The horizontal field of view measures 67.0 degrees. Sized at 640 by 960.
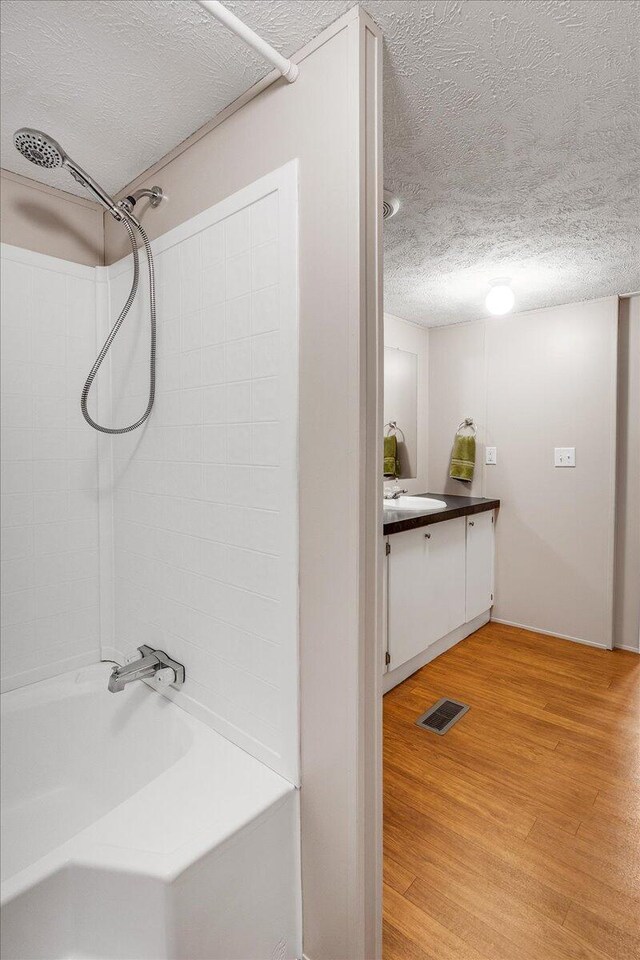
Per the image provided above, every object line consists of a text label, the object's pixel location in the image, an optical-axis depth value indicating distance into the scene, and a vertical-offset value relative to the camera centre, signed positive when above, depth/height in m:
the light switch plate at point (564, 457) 2.96 +0.02
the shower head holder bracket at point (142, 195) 1.43 +0.80
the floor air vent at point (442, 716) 2.10 -1.15
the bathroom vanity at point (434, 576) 2.29 -0.63
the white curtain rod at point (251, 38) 0.86 +0.82
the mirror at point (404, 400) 3.17 +0.41
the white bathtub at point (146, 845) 0.88 -0.82
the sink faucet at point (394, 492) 3.01 -0.20
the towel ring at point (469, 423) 3.36 +0.26
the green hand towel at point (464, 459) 3.27 +0.01
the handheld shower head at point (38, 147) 1.11 +0.74
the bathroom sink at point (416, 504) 2.79 -0.26
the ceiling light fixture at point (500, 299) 2.45 +0.82
